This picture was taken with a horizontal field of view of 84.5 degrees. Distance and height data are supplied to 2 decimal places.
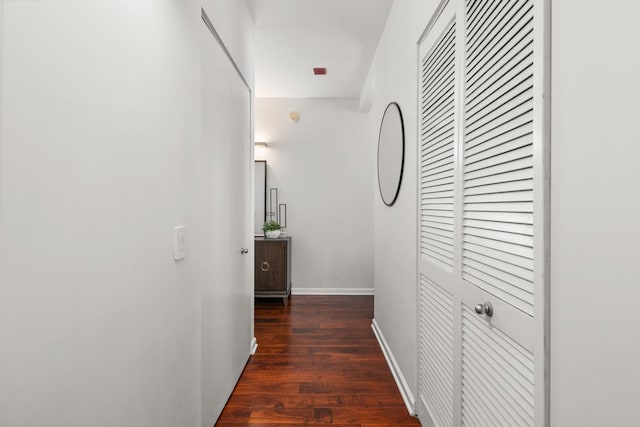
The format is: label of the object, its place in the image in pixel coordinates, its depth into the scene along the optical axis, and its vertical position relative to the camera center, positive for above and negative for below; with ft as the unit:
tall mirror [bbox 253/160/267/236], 15.16 +0.61
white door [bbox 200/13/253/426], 5.54 -0.31
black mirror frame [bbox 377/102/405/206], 7.41 +0.97
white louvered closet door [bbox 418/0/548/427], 2.87 -0.06
